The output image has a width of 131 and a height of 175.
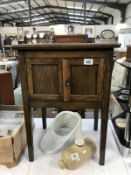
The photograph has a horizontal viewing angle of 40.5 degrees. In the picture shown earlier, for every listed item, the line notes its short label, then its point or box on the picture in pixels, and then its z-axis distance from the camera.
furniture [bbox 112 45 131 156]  1.41
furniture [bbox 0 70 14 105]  1.75
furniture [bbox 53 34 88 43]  1.56
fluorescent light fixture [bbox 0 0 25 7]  6.78
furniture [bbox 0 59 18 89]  3.81
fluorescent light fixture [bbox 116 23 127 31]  5.63
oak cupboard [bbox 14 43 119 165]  1.05
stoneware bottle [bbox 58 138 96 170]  1.25
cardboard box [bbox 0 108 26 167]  1.23
